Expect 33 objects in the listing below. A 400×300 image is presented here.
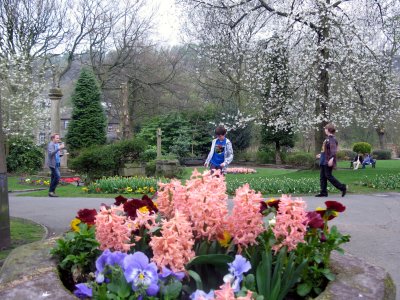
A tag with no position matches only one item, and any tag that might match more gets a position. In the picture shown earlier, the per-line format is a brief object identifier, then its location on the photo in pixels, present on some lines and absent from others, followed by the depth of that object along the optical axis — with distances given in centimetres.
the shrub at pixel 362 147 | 3225
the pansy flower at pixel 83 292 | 221
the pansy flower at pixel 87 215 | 316
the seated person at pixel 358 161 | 2608
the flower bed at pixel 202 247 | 219
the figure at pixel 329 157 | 1077
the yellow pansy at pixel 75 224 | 314
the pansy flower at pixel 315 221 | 291
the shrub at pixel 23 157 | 2650
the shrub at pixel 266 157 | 3400
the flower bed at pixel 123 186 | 1398
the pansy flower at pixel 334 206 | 308
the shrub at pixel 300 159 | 3138
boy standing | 942
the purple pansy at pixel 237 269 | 214
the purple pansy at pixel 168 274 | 219
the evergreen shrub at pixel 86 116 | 2728
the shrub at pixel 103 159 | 1767
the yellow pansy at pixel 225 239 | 265
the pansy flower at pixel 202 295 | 191
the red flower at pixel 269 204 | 299
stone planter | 230
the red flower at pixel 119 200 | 350
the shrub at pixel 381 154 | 4228
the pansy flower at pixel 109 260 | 230
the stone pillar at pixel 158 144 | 2667
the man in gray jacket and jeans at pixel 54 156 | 1280
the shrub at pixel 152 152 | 2705
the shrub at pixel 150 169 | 2077
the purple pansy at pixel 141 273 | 212
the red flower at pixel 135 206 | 310
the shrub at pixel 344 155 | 4072
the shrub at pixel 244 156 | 3559
